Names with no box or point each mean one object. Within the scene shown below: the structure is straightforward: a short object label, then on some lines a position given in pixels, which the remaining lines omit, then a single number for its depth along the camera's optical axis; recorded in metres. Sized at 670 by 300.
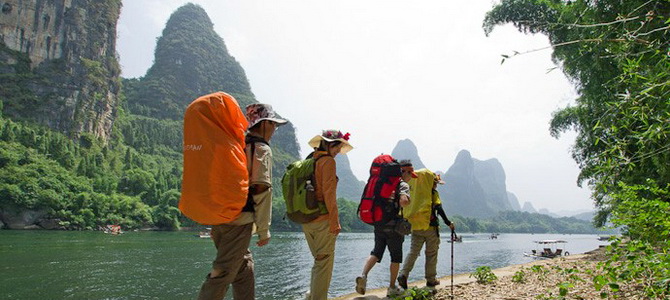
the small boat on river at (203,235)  52.28
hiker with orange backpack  3.04
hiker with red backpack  5.09
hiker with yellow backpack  5.98
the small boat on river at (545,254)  32.25
